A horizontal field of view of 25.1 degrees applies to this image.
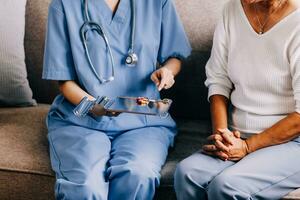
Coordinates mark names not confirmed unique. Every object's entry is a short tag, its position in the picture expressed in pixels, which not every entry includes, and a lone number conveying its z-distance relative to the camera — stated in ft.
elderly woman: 7.04
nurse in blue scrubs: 7.75
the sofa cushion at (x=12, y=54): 9.09
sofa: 7.67
